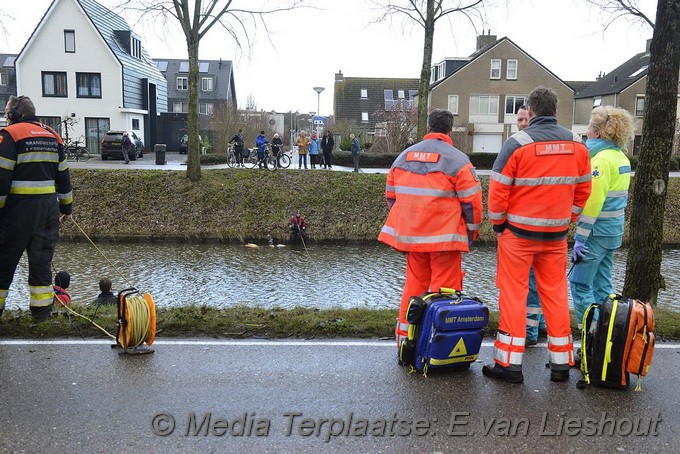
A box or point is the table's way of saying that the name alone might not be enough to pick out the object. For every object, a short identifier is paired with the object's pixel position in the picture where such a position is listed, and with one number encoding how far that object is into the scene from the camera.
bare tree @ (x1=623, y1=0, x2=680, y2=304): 6.13
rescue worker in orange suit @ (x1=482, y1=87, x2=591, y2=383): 4.69
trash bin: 28.52
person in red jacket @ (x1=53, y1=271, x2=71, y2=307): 7.17
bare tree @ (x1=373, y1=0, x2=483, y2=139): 20.19
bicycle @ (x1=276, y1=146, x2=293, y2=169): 25.57
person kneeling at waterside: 17.89
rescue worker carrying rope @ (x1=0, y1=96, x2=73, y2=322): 5.79
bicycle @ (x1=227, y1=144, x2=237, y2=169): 26.77
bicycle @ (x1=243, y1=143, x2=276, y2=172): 24.08
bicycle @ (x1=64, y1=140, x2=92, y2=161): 32.03
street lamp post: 29.84
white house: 39.25
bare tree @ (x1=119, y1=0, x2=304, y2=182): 19.42
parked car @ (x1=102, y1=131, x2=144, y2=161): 31.75
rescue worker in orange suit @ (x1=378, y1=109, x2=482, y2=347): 4.94
